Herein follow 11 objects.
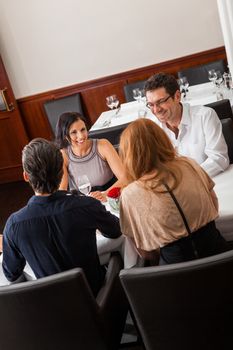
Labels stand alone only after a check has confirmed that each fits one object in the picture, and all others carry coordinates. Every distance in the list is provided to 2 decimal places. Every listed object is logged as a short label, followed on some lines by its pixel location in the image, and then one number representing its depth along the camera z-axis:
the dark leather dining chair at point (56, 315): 1.63
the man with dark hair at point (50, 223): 1.82
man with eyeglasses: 2.43
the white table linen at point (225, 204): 1.99
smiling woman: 2.85
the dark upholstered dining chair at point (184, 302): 1.48
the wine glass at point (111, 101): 4.21
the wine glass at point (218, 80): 3.78
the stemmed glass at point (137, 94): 4.10
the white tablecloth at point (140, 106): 3.59
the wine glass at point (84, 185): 2.41
